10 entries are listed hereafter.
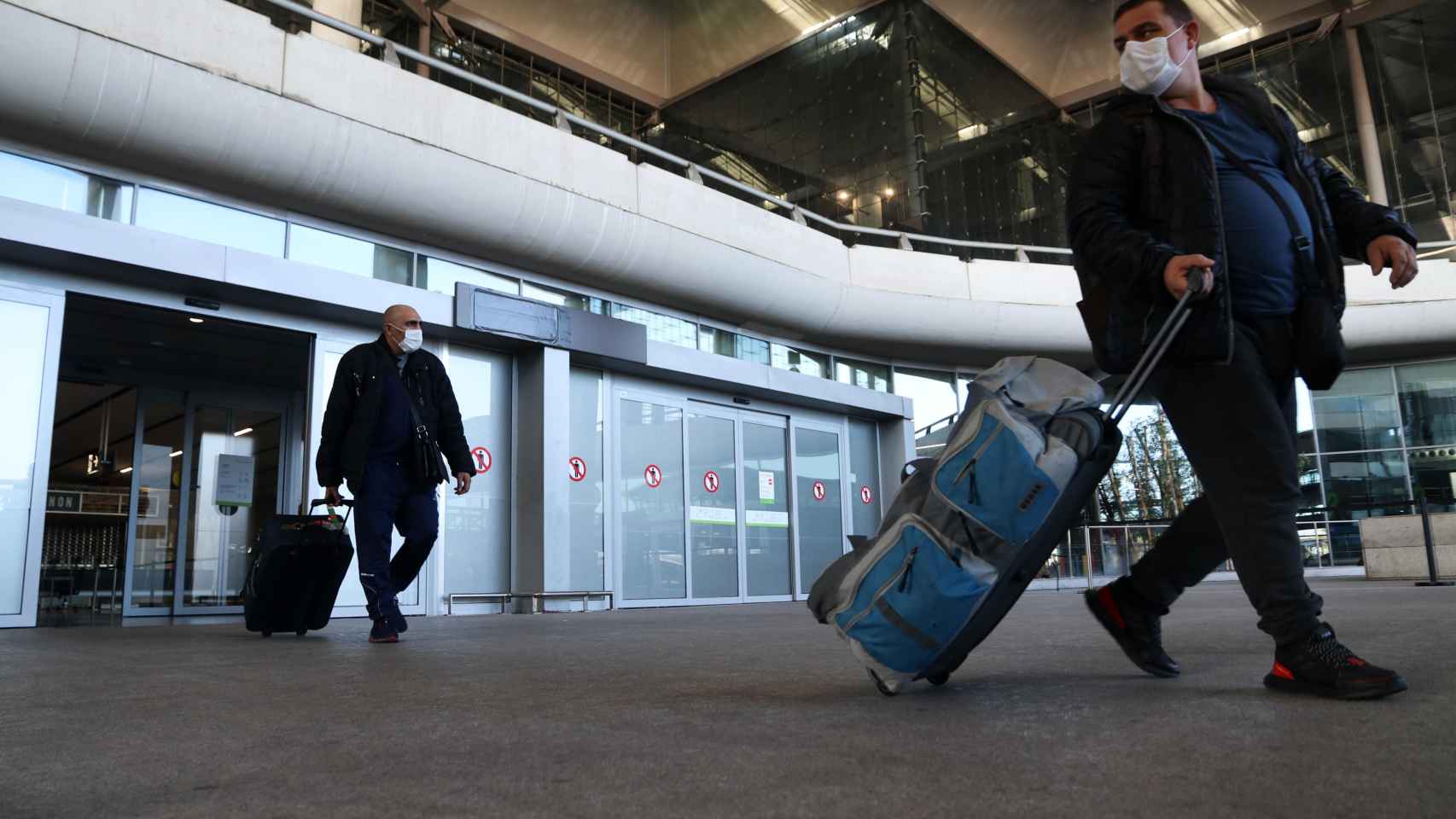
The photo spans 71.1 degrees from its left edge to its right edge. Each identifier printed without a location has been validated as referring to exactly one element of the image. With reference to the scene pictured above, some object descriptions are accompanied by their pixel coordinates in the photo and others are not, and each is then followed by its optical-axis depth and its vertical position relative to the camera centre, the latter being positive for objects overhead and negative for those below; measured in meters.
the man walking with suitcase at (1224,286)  2.37 +0.60
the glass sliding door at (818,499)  15.59 +0.68
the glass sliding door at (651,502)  12.93 +0.57
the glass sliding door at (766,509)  14.67 +0.50
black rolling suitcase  6.33 -0.10
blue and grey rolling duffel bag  2.29 +0.05
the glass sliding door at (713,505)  13.80 +0.55
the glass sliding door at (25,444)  8.18 +0.96
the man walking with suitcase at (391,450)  5.40 +0.56
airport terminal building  9.00 +3.43
